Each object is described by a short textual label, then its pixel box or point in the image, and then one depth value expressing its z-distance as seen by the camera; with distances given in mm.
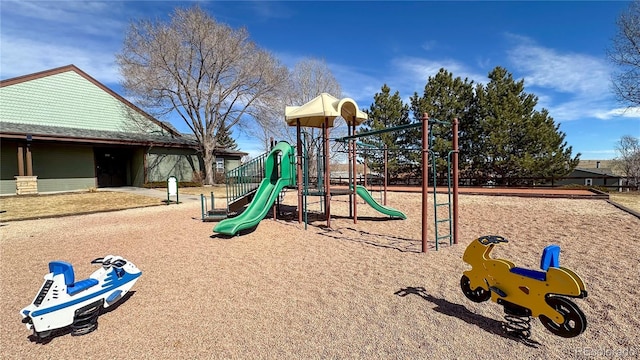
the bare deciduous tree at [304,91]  27109
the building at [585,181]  31750
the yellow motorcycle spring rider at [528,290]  2535
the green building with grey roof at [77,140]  15953
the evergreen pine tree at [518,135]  19406
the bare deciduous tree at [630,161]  24531
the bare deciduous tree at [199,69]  20234
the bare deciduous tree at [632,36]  16328
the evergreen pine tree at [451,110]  21875
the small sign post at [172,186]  13420
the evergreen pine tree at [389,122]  23828
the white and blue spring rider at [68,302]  2752
